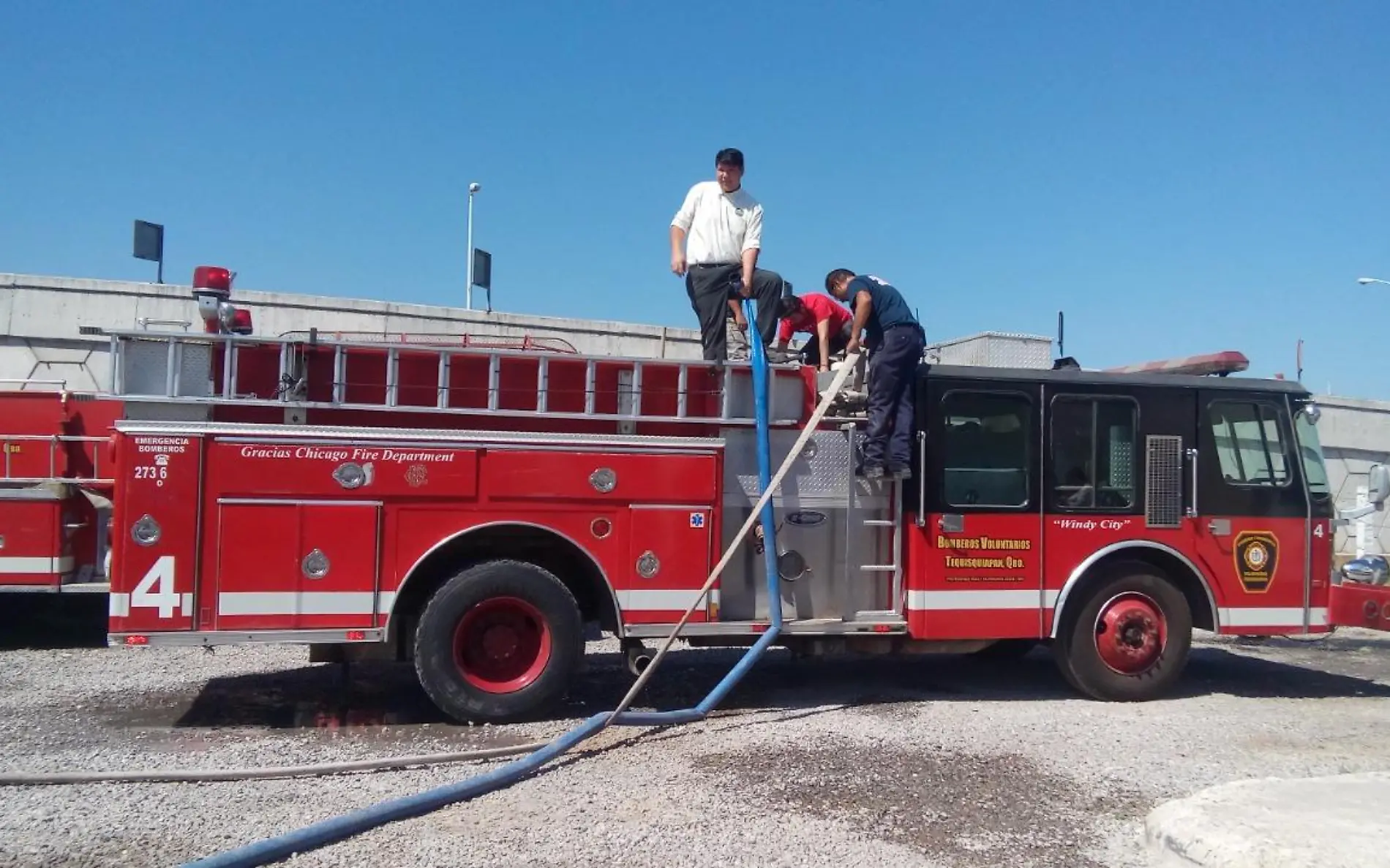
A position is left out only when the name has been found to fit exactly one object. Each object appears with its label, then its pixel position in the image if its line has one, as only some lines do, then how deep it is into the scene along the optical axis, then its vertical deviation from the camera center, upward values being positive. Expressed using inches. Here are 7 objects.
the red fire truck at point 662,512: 257.6 -6.4
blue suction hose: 176.4 -59.6
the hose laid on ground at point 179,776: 216.5 -61.8
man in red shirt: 319.9 +50.5
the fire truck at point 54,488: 341.7 -5.5
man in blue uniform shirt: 290.0 +32.6
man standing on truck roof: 307.4 +69.6
